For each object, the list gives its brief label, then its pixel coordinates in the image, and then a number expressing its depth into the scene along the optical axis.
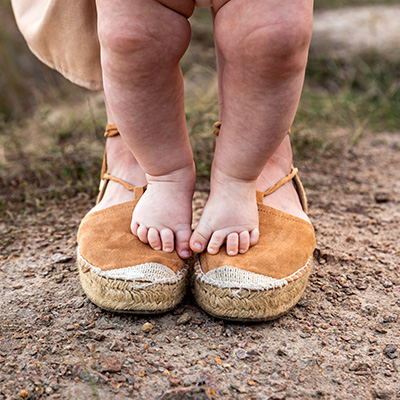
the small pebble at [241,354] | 0.94
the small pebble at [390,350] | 0.97
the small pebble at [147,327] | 1.01
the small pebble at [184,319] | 1.04
